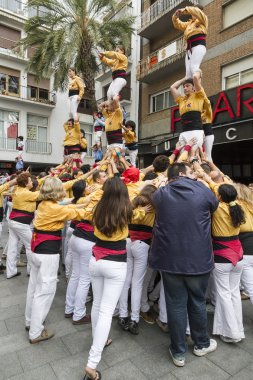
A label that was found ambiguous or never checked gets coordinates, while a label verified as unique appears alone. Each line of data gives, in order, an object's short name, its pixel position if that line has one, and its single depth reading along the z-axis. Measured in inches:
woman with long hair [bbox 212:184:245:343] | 140.7
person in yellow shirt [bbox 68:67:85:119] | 333.7
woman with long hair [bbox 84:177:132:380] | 119.3
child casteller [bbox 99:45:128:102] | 244.2
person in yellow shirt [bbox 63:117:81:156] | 344.5
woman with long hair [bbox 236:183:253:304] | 160.9
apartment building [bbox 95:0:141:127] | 781.3
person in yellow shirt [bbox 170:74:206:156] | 204.8
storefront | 354.6
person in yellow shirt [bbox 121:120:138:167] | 331.9
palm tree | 572.7
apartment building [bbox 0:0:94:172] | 850.1
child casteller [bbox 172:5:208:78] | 199.5
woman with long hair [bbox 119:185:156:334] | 154.6
